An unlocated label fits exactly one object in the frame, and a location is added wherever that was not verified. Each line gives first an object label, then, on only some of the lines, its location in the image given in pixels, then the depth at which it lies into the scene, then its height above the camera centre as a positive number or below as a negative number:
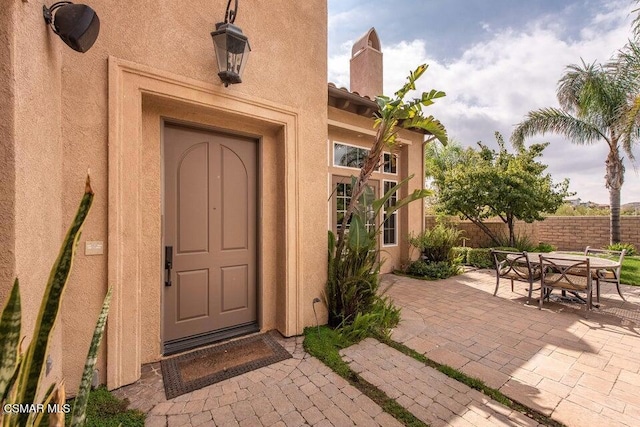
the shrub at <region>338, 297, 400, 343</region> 4.04 -1.75
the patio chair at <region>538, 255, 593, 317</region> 4.80 -1.22
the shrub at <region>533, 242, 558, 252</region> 10.58 -1.41
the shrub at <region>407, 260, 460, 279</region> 7.84 -1.65
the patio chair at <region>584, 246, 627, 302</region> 5.14 -1.27
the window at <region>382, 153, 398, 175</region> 8.36 +1.57
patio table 4.86 -0.94
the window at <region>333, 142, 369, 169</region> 7.30 +1.72
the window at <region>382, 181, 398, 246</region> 8.36 -0.36
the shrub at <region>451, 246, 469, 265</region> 9.75 -1.45
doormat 2.97 -1.86
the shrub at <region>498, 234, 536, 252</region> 10.31 -1.17
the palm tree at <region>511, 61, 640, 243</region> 9.95 +4.08
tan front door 3.57 -0.30
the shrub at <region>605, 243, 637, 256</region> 10.56 -1.38
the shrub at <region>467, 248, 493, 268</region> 9.35 -1.56
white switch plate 2.67 -0.31
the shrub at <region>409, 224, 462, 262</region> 8.34 -0.89
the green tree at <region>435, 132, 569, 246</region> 9.34 +0.84
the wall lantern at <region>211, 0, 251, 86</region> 3.06 +2.02
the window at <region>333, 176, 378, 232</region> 7.22 +0.45
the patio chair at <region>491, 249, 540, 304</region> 5.50 -1.21
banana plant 4.05 -0.52
